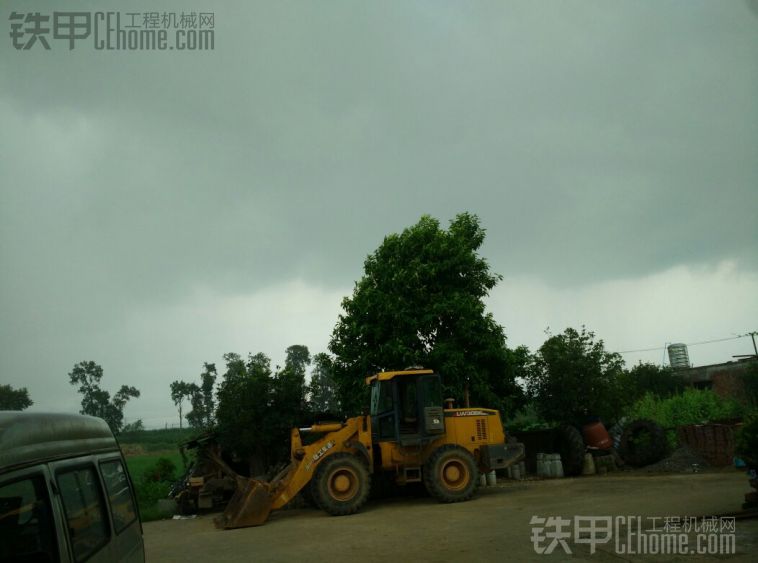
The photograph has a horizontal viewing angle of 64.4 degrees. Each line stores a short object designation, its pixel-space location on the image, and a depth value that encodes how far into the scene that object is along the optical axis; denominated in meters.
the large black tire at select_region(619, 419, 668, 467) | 18.95
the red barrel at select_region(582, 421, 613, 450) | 19.83
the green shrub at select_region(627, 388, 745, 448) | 22.34
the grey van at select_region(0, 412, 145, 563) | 2.94
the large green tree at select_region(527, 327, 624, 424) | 20.66
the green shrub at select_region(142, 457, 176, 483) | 20.16
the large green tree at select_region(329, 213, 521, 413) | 17.53
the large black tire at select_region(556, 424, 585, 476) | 18.64
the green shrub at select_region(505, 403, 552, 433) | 21.01
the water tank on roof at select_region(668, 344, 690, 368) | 58.28
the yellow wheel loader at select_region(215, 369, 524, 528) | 12.89
